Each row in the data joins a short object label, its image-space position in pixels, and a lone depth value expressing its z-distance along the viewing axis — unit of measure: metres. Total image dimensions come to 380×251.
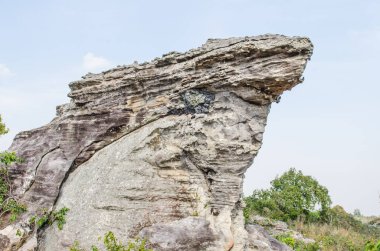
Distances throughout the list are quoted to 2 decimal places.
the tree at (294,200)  32.12
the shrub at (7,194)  14.62
